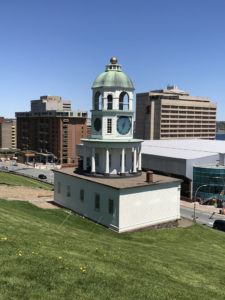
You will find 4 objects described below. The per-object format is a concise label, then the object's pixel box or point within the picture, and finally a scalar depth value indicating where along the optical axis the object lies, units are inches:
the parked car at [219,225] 1310.9
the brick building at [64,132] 4746.0
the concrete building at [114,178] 1007.0
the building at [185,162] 2139.2
